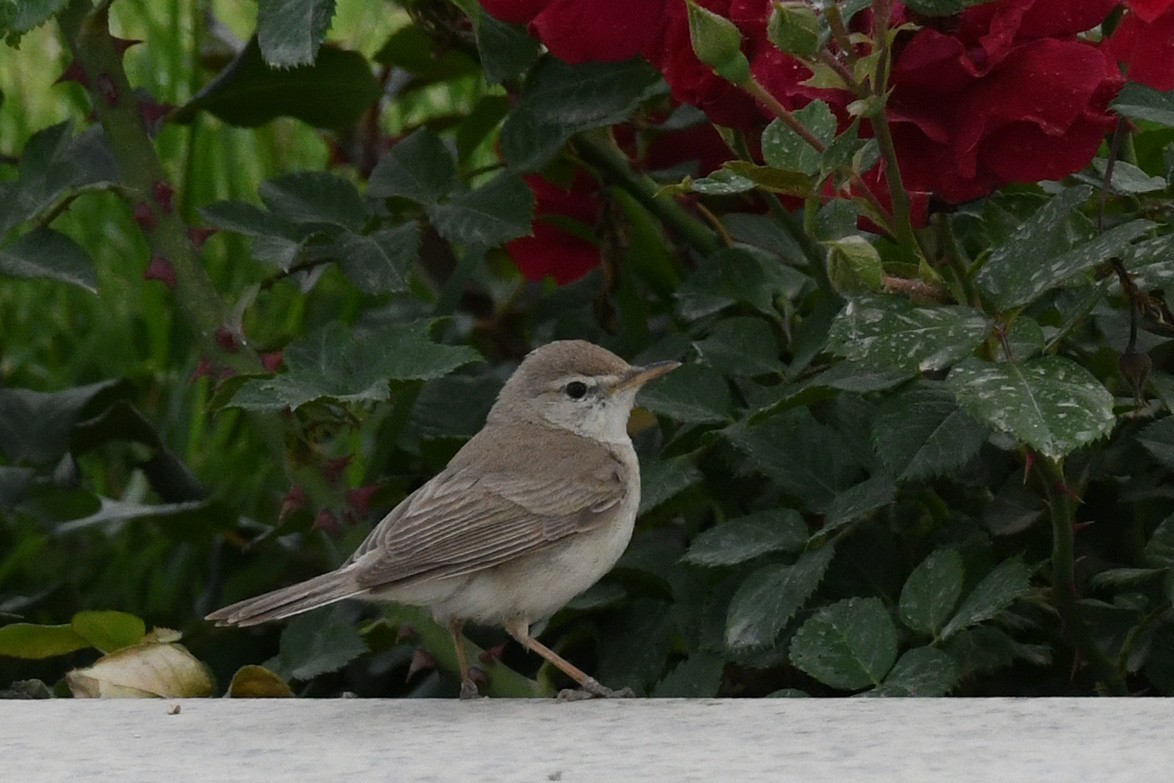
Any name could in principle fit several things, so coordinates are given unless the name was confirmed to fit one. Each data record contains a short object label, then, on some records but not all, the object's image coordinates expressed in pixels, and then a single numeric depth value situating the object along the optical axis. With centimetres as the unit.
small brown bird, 504
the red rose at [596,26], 467
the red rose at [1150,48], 413
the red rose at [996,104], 395
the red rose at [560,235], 623
